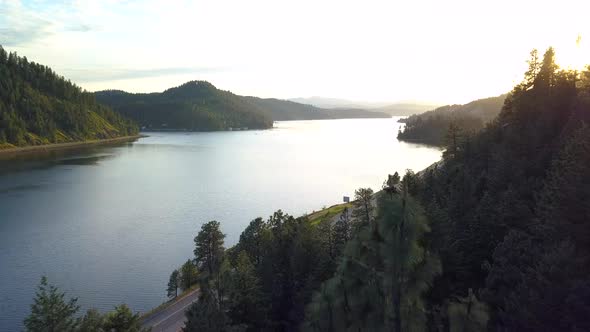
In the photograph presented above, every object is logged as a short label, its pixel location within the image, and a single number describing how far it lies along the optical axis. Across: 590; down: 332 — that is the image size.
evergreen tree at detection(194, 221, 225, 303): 33.03
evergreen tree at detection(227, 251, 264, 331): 23.94
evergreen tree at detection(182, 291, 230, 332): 18.72
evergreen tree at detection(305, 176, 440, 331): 7.82
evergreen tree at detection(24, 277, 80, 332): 17.77
